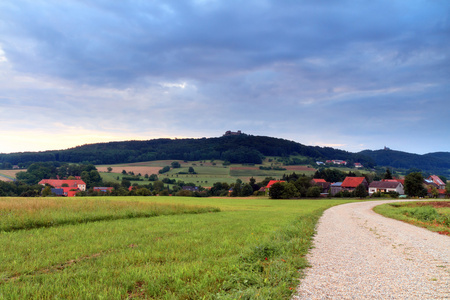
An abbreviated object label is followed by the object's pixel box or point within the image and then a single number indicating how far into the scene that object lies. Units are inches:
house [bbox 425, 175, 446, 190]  4362.2
